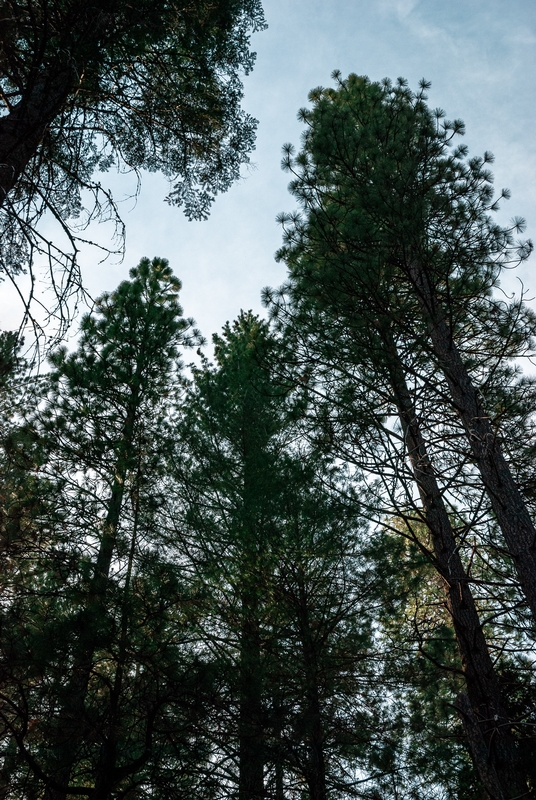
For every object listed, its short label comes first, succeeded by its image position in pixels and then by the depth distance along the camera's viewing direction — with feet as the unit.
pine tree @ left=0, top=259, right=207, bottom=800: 16.49
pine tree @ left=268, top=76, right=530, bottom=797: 18.26
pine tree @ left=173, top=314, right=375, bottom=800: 19.92
